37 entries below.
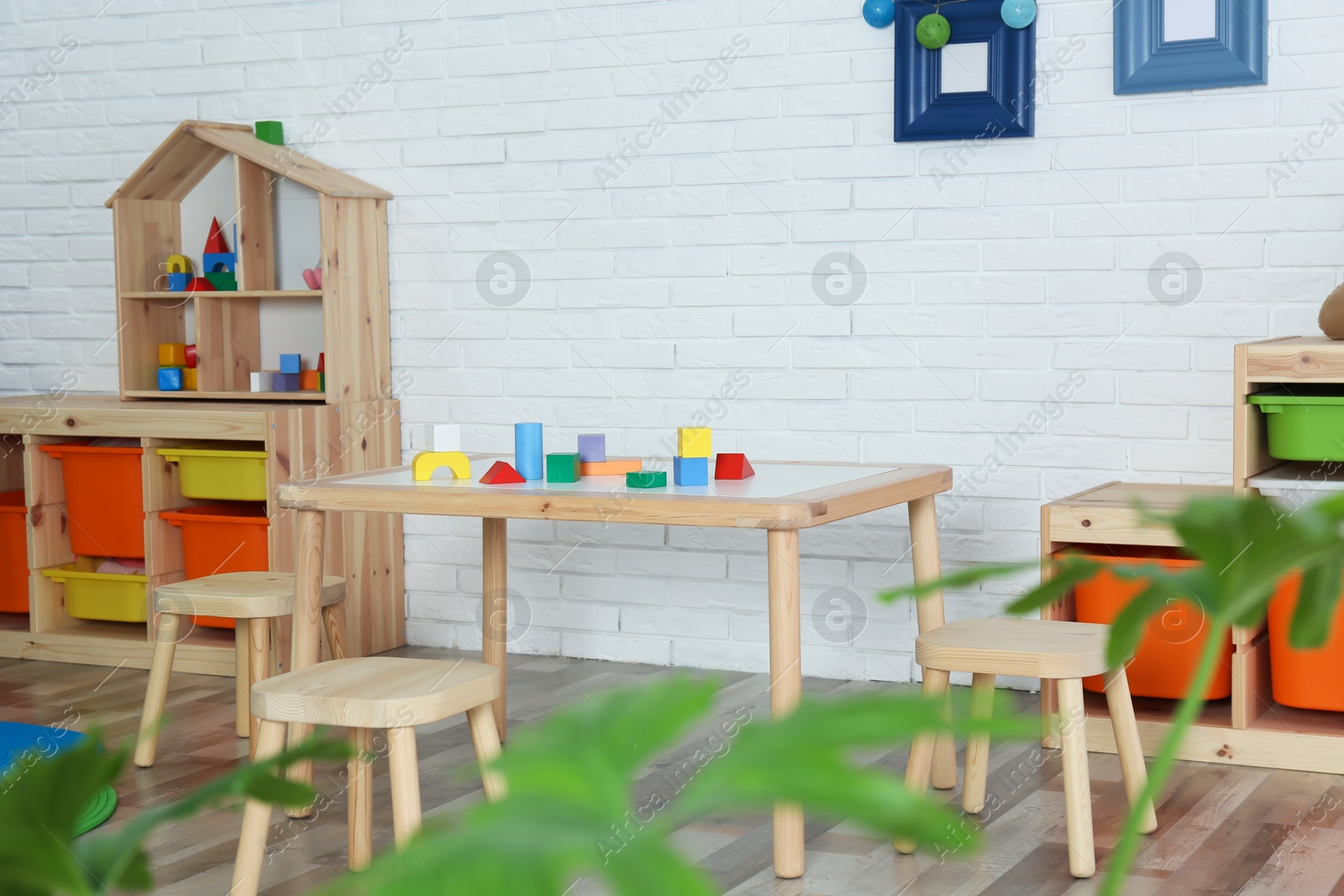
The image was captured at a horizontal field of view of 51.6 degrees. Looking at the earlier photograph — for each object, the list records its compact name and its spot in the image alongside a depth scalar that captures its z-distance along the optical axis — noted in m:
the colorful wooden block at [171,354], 3.96
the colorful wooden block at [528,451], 2.47
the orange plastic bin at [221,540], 3.54
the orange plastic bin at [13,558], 3.89
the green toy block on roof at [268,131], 3.90
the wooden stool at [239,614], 2.72
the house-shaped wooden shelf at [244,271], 3.70
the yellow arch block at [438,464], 2.51
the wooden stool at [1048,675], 2.08
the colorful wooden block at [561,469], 2.45
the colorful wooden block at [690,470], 2.38
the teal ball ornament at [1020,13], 3.07
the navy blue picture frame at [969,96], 3.12
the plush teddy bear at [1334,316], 2.56
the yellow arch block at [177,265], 3.96
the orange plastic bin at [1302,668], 2.61
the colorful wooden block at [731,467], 2.49
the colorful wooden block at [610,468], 2.53
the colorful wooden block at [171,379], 3.92
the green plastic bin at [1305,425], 2.54
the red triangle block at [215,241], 3.98
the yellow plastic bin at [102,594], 3.73
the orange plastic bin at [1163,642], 2.71
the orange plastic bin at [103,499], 3.69
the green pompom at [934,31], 3.13
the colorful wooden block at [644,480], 2.32
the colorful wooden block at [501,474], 2.40
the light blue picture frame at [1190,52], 2.91
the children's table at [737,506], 2.12
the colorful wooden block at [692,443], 2.45
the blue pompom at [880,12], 3.22
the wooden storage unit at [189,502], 3.50
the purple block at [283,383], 3.84
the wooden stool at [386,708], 1.91
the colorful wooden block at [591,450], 2.56
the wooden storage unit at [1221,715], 2.61
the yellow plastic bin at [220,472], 3.49
